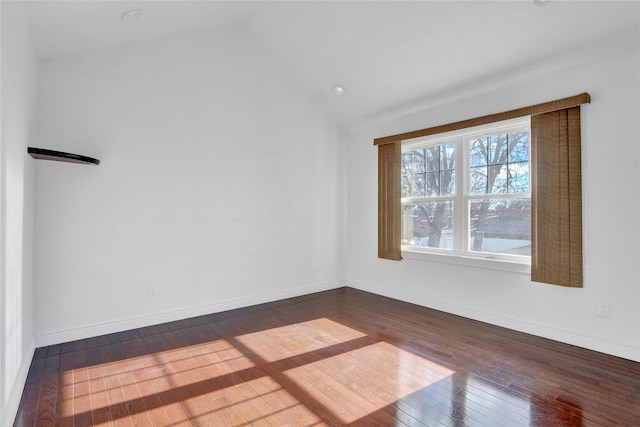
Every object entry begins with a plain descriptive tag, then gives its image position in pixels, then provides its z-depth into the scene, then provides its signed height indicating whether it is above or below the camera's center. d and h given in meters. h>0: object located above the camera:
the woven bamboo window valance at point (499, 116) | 2.93 +0.94
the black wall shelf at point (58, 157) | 2.49 +0.45
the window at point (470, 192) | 3.46 +0.23
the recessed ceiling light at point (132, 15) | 2.73 +1.61
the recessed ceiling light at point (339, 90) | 4.44 +1.60
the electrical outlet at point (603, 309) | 2.81 -0.80
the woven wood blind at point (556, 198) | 2.95 +0.12
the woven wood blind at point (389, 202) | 4.45 +0.14
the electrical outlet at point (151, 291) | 3.50 -0.78
